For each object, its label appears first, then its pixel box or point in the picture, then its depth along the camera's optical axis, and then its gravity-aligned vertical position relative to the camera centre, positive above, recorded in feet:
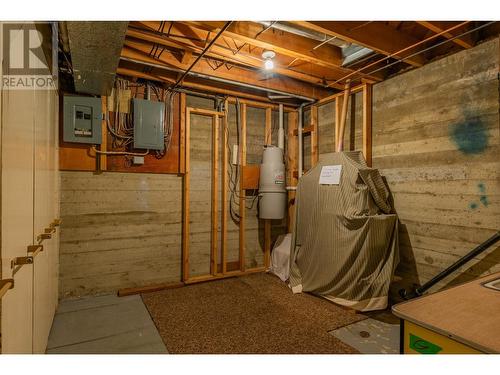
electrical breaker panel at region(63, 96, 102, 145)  9.33 +2.15
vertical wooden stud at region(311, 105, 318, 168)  12.80 +2.31
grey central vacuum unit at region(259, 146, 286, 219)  12.12 +0.09
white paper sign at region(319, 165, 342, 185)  9.55 +0.41
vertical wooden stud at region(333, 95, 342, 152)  11.26 +2.97
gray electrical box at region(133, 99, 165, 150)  10.27 +2.21
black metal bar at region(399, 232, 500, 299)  6.81 -1.94
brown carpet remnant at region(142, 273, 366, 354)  6.93 -3.87
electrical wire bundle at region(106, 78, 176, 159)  10.29 +2.34
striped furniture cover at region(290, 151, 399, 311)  8.69 -1.61
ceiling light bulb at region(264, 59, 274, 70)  9.37 +4.01
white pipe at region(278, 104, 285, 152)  12.89 +2.45
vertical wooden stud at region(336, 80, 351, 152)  10.82 +2.77
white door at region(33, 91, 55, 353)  5.07 -0.64
